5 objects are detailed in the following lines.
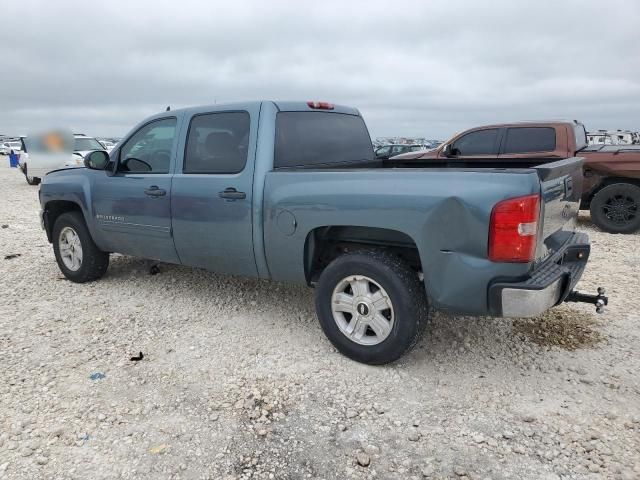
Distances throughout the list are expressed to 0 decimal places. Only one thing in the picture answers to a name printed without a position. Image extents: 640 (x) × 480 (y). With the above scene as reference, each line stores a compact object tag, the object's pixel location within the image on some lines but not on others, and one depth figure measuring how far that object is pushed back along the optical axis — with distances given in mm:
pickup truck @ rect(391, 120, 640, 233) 7680
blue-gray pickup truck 2816
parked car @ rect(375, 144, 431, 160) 16347
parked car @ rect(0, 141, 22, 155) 47669
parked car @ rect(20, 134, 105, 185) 14445
